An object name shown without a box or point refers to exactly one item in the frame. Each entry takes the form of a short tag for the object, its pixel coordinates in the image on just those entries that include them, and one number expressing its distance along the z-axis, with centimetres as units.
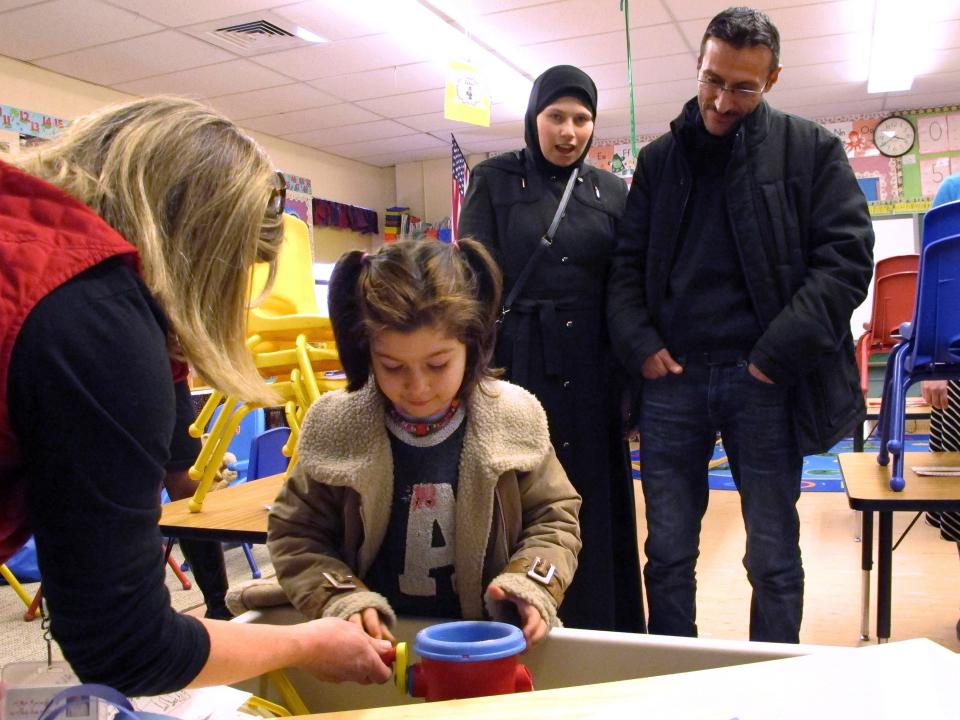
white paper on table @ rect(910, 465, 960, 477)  194
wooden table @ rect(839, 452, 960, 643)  168
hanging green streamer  286
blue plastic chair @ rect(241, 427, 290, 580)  304
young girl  119
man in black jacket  161
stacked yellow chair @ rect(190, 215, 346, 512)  199
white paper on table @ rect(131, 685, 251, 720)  86
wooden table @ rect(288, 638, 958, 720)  65
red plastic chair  368
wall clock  721
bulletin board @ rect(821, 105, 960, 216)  712
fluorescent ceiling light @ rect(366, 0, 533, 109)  463
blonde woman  63
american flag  490
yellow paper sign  290
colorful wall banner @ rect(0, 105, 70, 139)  506
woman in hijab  184
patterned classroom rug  468
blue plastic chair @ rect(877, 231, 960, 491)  175
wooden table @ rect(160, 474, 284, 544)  176
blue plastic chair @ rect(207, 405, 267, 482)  390
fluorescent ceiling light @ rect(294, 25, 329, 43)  481
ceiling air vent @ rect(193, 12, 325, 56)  464
